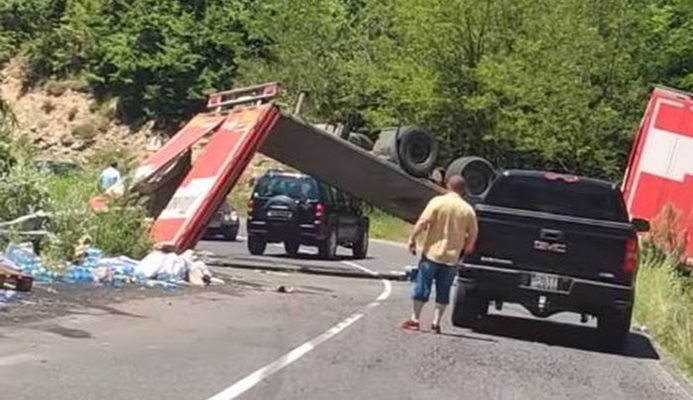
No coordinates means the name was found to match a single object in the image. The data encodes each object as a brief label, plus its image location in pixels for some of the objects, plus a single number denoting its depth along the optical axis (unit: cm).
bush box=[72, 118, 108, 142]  6166
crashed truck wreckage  2395
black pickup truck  1673
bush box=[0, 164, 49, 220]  1977
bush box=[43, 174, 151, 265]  1958
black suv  3155
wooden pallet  1656
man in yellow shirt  1661
